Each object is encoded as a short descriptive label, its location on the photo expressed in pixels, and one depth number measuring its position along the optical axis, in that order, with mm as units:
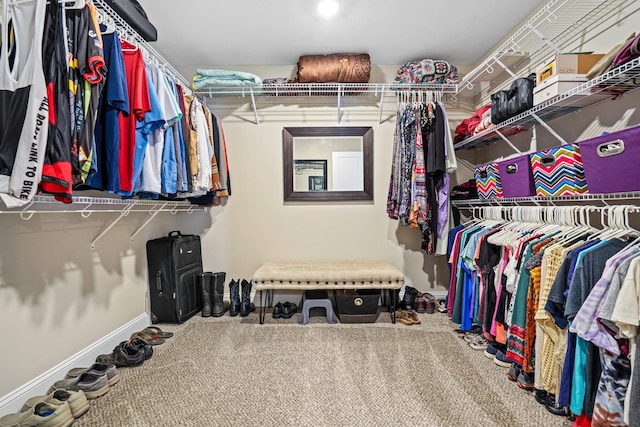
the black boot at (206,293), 2584
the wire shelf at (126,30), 1512
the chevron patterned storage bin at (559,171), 1409
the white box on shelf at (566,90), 1472
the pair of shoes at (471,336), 2064
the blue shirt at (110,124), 1324
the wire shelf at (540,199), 1204
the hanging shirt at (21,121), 971
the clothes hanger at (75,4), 1197
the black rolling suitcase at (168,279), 2387
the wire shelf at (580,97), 1242
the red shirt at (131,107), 1400
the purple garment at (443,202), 2404
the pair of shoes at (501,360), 1734
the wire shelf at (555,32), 1646
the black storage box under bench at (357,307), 2381
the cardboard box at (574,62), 1479
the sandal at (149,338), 2082
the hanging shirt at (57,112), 1043
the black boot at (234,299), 2609
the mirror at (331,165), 2865
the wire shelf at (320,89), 2607
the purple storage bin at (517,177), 1708
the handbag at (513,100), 1697
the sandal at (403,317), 2381
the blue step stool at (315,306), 2424
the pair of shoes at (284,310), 2570
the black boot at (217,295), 2596
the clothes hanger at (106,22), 1379
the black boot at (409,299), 2658
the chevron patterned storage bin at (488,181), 2027
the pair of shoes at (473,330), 2162
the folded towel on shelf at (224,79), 2539
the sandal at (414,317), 2389
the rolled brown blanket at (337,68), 2537
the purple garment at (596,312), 1097
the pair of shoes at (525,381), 1504
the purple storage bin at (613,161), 1117
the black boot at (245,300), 2604
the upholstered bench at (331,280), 2369
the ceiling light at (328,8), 1986
